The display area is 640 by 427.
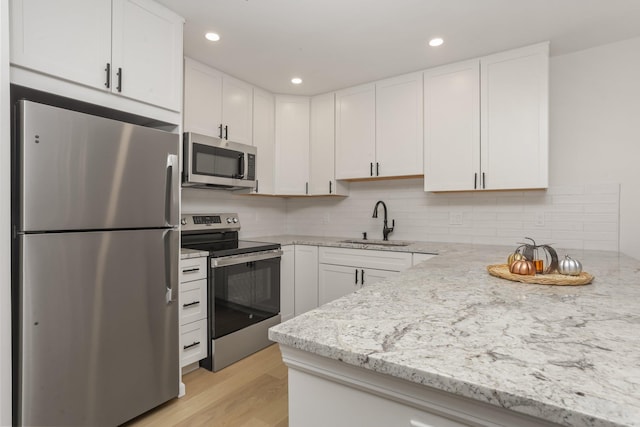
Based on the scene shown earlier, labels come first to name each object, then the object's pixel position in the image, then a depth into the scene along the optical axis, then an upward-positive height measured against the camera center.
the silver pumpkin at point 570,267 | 1.38 -0.21
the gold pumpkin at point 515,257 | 1.47 -0.19
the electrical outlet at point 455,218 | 3.09 -0.03
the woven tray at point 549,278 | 1.30 -0.25
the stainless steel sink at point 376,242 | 3.09 -0.27
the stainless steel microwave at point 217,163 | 2.56 +0.40
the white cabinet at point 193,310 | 2.27 -0.67
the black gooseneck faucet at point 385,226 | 3.36 -0.12
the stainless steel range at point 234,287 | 2.44 -0.58
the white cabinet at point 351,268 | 2.78 -0.47
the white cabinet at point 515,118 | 2.48 +0.73
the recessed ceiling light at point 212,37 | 2.36 +1.24
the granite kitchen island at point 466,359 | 0.56 -0.28
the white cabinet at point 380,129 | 3.02 +0.80
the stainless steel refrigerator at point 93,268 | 1.43 -0.27
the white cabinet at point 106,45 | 1.49 +0.84
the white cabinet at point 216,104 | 2.67 +0.93
